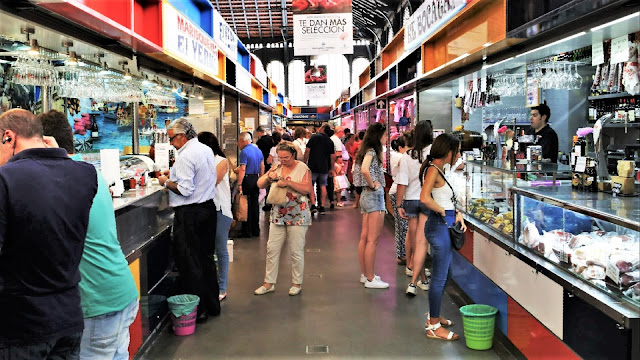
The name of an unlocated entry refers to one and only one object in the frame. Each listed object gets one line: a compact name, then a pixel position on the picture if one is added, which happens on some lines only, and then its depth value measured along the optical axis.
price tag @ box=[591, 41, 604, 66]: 4.13
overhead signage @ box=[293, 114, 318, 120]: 35.94
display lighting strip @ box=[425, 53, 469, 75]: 5.73
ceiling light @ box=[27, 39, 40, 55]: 4.09
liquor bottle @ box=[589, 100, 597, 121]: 9.87
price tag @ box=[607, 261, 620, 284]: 3.29
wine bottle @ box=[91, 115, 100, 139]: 8.97
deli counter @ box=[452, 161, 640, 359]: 3.17
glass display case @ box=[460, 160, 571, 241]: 4.80
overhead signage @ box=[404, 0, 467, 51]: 6.06
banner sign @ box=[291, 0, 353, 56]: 9.98
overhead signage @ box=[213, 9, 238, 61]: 8.09
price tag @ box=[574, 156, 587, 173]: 4.59
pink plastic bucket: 4.96
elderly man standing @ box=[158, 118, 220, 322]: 5.06
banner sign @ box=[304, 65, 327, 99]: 21.22
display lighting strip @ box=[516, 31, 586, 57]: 3.89
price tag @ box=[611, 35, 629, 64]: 3.80
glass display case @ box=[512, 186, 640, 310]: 3.23
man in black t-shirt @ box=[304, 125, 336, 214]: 11.39
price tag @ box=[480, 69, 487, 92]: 6.69
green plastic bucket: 4.52
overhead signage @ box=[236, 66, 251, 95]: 10.16
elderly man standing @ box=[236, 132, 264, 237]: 8.95
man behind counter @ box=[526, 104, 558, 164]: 6.38
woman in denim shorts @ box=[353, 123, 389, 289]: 6.22
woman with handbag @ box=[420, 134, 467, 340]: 4.70
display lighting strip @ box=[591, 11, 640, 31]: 3.26
